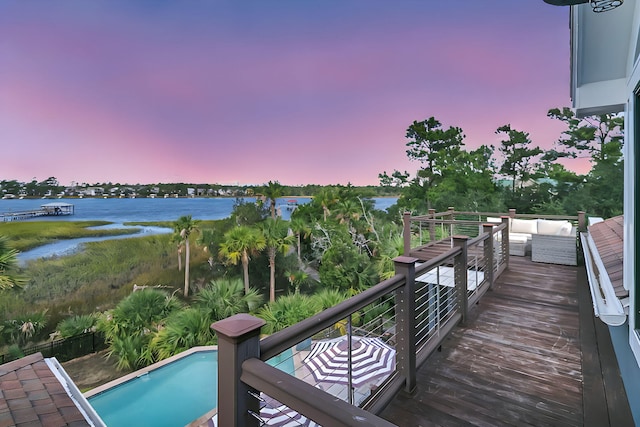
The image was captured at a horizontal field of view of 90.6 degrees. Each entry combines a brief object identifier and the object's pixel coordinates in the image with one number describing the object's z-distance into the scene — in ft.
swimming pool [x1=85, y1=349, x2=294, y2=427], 32.12
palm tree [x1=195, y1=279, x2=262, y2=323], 49.67
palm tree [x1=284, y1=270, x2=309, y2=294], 72.74
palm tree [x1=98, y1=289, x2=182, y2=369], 47.24
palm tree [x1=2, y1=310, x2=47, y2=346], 56.10
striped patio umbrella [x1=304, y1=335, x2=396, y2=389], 14.73
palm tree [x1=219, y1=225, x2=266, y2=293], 66.64
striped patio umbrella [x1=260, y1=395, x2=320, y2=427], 9.48
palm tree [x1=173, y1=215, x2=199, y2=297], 79.05
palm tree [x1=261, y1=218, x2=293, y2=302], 69.31
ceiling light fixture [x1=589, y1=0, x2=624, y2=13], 6.73
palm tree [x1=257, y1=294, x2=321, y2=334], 42.11
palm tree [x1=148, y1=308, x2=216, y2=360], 42.24
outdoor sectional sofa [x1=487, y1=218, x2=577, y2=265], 23.30
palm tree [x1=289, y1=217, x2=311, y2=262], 79.66
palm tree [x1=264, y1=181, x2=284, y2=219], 86.38
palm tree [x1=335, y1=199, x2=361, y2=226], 78.89
